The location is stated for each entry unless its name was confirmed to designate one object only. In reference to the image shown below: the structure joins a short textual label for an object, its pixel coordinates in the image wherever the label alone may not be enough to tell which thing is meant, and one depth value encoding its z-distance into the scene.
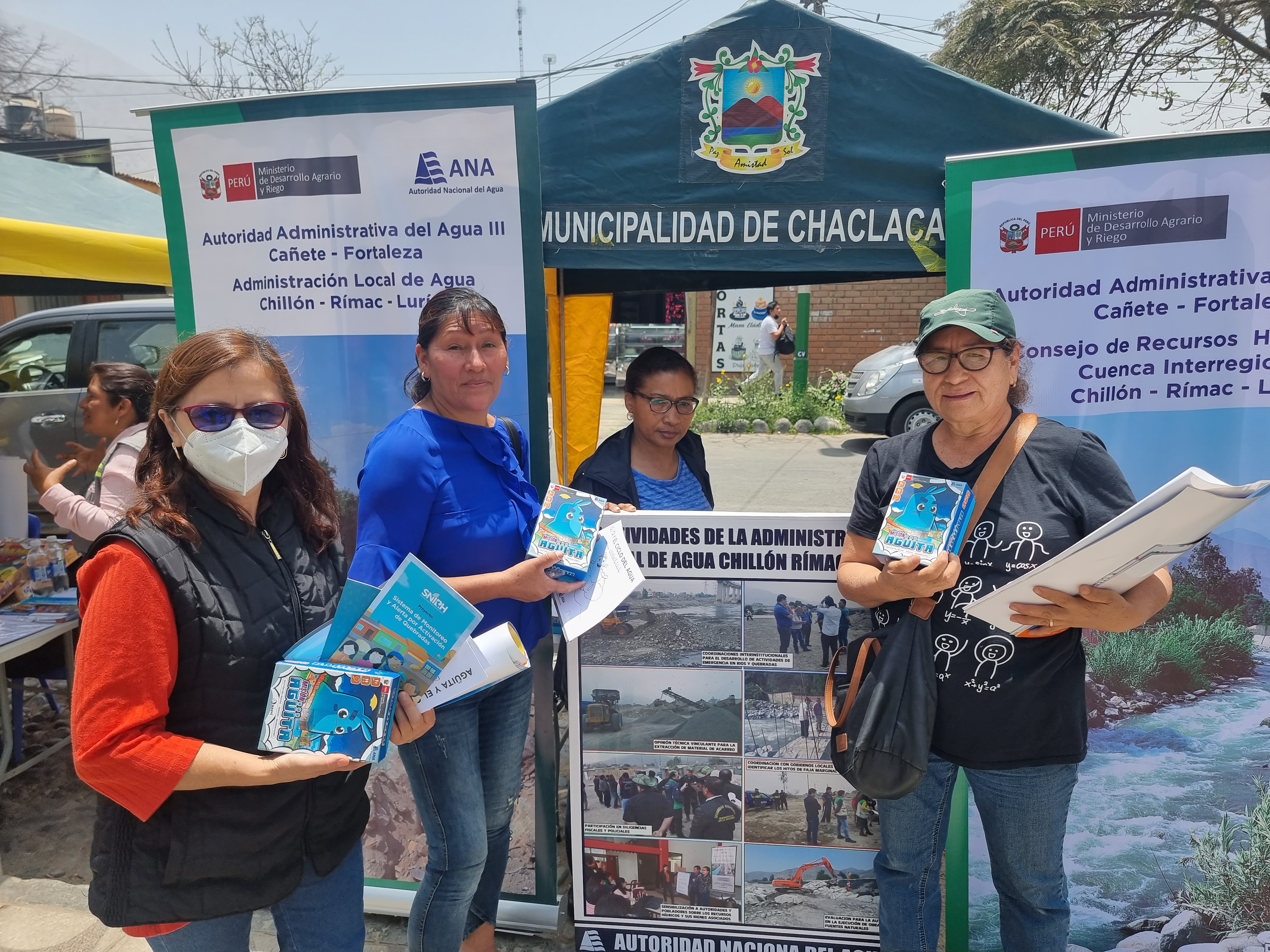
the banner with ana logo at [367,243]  2.57
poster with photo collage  2.34
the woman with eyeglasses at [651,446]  2.55
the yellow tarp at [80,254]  3.90
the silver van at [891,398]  9.75
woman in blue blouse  1.92
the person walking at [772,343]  13.04
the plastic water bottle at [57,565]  3.88
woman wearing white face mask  1.32
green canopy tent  2.42
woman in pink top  3.38
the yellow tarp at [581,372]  4.17
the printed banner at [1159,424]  2.30
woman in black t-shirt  1.77
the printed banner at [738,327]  13.96
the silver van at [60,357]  6.79
